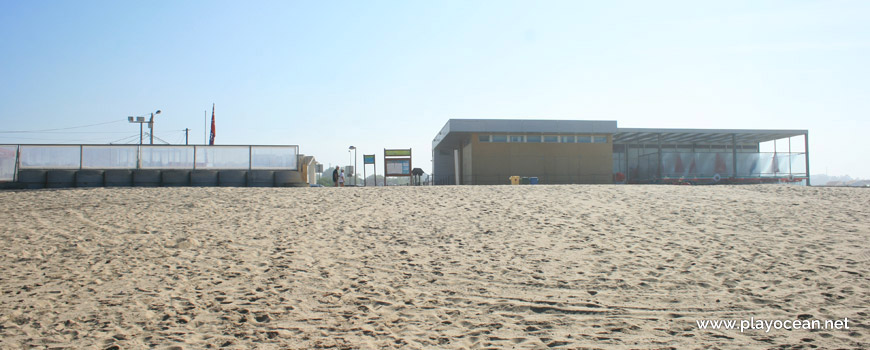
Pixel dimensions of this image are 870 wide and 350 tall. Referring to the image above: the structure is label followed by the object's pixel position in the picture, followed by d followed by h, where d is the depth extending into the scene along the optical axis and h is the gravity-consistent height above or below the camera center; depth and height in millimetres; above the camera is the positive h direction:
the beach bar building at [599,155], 32750 +2432
